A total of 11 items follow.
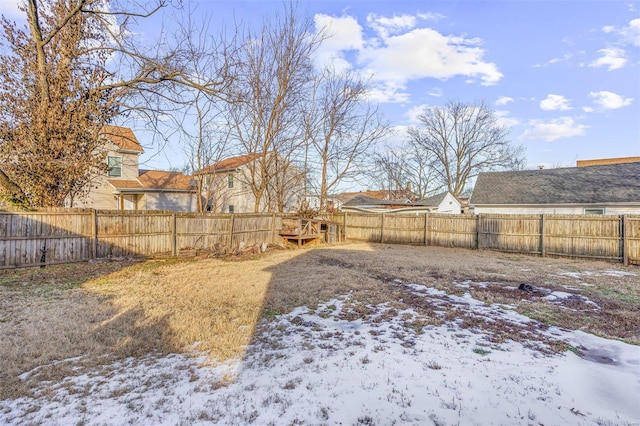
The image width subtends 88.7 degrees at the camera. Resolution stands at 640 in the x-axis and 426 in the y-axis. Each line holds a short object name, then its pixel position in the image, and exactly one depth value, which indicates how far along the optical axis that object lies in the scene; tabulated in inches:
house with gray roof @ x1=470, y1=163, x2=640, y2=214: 566.9
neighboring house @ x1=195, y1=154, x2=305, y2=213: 667.4
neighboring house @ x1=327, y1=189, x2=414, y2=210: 1414.9
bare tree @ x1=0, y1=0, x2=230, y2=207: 336.8
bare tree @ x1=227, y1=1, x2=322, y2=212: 590.2
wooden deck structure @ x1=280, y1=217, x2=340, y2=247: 563.5
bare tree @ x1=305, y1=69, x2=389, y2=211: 749.9
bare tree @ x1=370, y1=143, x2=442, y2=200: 1364.4
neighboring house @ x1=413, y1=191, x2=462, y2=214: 960.9
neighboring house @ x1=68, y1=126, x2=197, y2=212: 724.7
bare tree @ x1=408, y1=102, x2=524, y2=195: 1259.2
